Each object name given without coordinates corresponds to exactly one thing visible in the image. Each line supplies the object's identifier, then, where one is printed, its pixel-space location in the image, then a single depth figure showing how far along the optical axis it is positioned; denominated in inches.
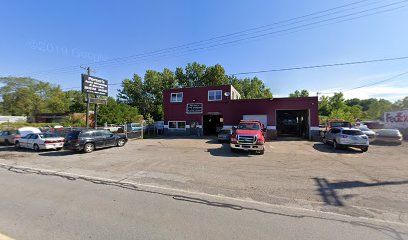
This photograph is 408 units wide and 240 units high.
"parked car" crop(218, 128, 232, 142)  842.8
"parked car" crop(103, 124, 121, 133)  1090.7
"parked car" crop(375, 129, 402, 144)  786.2
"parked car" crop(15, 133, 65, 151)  657.0
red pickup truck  560.7
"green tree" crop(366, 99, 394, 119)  3383.4
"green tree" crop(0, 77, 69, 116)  2532.0
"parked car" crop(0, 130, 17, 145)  806.7
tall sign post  866.1
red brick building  1008.1
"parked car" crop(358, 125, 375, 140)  857.5
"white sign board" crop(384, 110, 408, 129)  1156.5
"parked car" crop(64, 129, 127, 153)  604.4
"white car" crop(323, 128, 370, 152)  625.7
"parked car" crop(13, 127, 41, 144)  765.4
